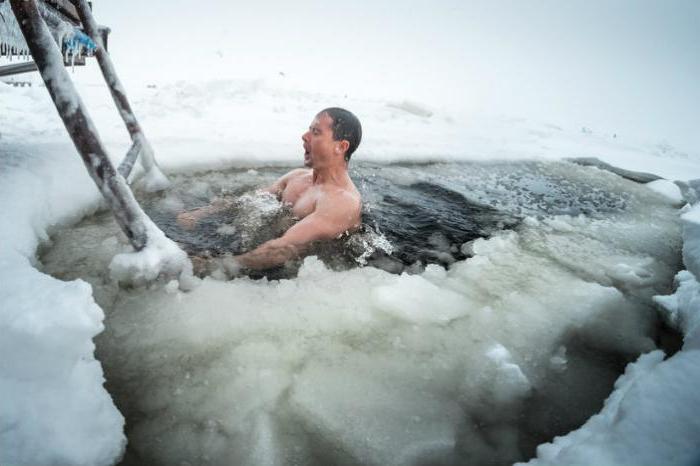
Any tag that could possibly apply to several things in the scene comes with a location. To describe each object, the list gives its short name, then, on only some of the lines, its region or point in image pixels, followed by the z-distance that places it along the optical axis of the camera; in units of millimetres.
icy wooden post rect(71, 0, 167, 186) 2311
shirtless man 2492
